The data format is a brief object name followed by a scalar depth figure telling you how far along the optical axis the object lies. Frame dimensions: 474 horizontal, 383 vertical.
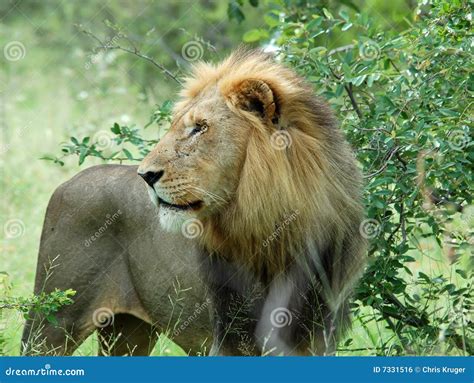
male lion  7.74
